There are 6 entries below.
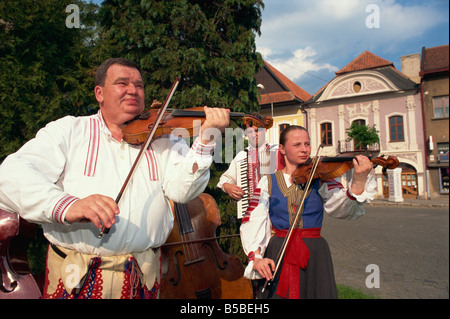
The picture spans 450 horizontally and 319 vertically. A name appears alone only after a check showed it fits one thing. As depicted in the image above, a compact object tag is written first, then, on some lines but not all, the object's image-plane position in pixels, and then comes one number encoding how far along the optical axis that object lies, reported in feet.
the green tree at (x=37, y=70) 11.94
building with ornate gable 52.37
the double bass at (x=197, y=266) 8.16
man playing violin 4.55
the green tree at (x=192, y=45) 13.28
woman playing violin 7.02
